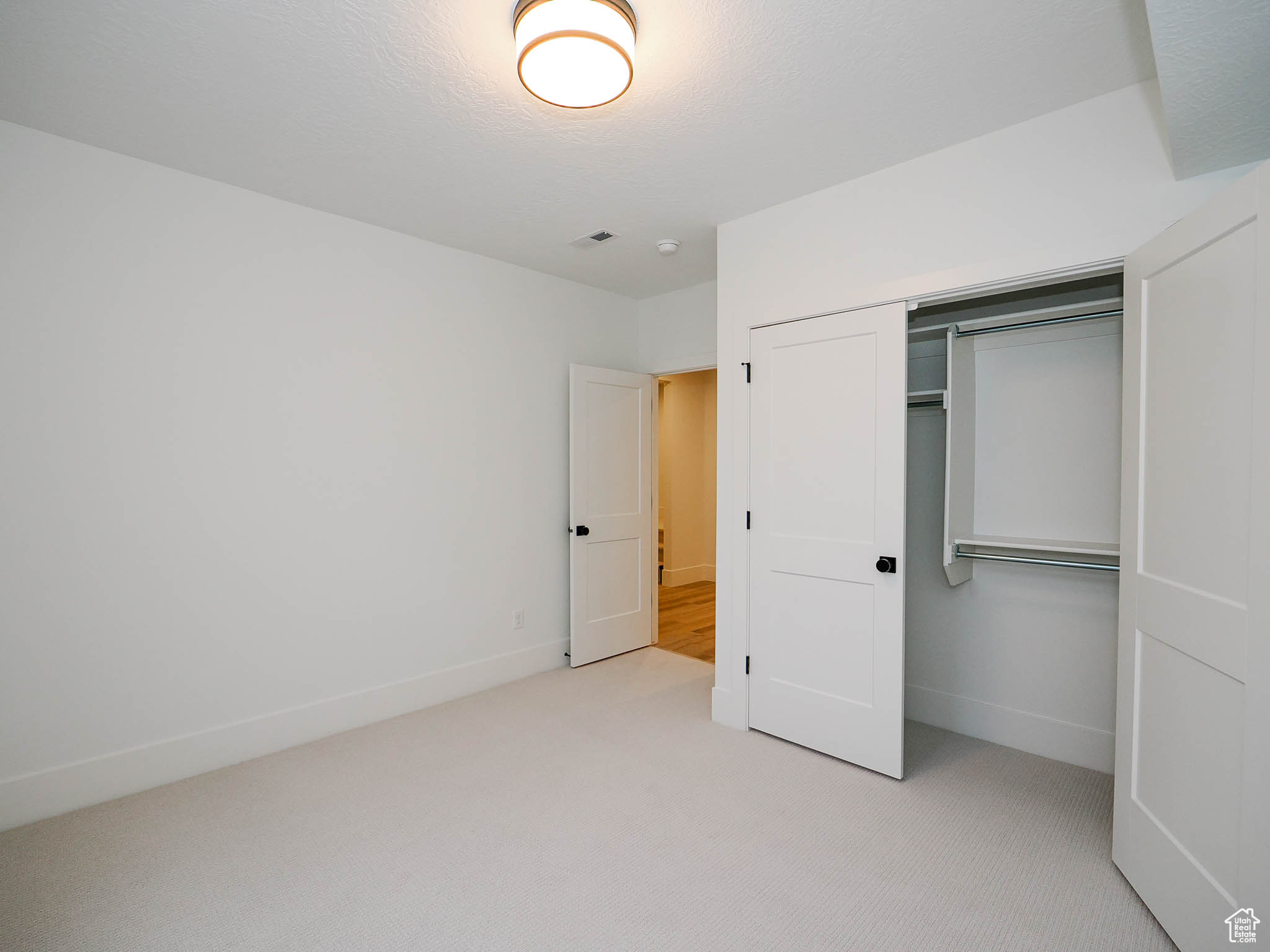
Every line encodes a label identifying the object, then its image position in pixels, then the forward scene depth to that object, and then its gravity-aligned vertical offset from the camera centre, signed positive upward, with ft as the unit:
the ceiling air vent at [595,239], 11.62 +4.39
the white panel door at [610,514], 14.46 -1.24
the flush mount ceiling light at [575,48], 5.72 +4.03
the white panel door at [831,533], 9.13 -1.11
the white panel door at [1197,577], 4.85 -1.03
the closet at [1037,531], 5.38 -0.93
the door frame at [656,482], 16.02 -0.49
